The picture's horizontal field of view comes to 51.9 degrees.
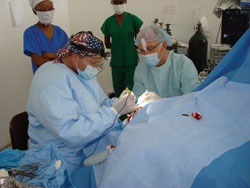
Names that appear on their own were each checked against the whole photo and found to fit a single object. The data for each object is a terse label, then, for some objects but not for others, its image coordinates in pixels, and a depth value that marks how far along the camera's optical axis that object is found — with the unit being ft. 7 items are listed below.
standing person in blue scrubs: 7.66
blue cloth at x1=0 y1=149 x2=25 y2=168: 3.41
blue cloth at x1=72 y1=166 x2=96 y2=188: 3.35
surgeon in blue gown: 3.92
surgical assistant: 6.02
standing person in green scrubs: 9.47
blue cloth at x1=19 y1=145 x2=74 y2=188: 2.99
